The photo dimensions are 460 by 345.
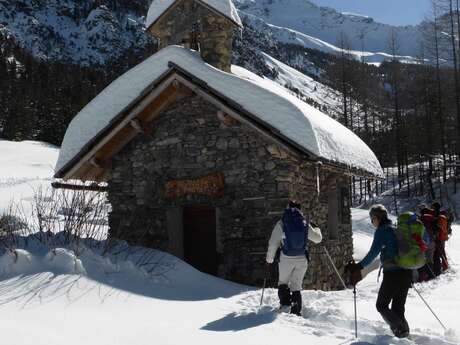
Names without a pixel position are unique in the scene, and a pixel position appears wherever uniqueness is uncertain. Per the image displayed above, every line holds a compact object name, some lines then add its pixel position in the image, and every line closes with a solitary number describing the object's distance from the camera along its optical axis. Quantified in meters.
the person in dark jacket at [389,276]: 5.65
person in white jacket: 6.81
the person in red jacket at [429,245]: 11.11
